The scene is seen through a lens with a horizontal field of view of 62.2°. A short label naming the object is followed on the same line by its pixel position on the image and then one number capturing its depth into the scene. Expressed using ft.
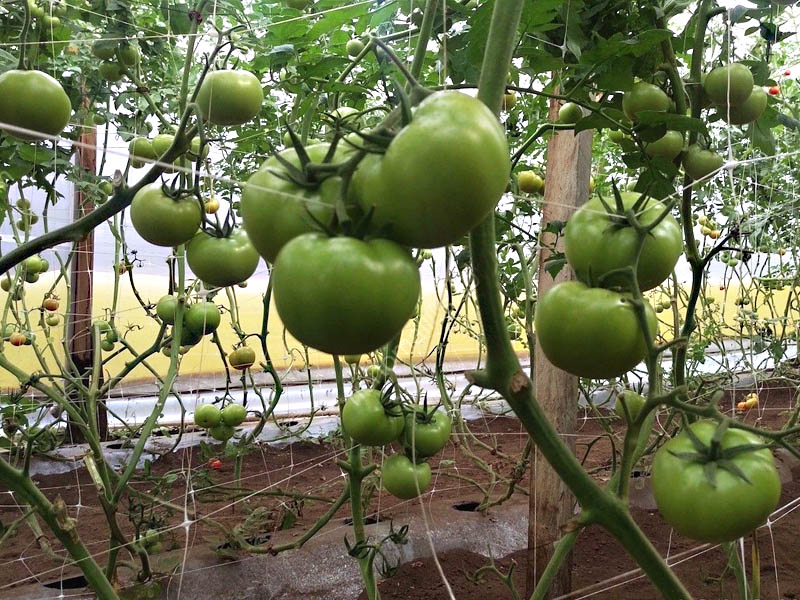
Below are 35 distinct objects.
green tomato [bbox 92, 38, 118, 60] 3.69
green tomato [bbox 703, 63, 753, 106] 2.61
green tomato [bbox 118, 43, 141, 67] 3.76
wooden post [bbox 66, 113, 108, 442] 9.60
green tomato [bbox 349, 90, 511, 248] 1.05
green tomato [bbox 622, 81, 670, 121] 2.64
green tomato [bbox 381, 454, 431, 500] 3.54
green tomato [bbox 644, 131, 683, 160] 2.67
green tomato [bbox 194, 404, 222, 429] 5.48
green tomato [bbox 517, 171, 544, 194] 5.50
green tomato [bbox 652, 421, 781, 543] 1.61
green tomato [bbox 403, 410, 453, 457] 3.64
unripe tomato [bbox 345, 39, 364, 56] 3.56
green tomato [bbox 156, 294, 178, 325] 4.34
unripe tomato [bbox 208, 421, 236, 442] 5.66
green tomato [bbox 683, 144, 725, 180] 2.63
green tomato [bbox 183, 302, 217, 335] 4.28
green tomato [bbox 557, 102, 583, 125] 3.68
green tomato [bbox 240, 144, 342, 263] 1.18
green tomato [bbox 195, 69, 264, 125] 2.32
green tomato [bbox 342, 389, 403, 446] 3.36
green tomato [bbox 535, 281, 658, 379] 1.60
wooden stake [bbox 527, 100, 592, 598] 4.56
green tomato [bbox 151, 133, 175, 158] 3.18
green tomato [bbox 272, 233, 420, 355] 1.09
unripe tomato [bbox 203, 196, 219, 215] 4.33
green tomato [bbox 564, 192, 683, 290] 1.73
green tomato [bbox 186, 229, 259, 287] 2.12
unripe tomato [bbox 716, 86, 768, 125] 2.76
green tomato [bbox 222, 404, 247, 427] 5.51
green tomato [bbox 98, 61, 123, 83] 3.82
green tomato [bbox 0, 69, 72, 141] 2.20
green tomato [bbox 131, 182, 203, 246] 2.15
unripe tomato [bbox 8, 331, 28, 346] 7.68
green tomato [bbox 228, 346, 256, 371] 5.88
